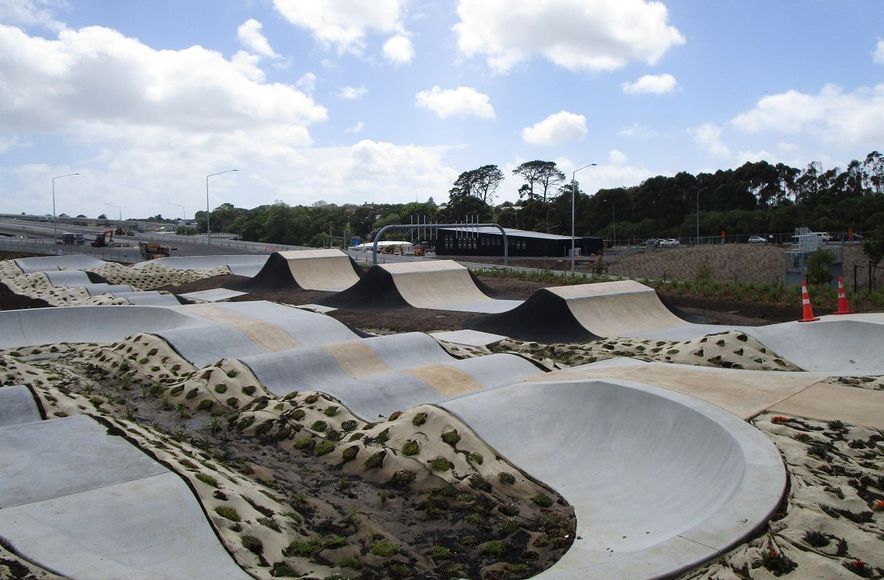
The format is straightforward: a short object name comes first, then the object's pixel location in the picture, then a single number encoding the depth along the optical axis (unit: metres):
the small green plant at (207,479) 6.38
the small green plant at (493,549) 5.95
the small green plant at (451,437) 7.93
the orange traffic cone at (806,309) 14.56
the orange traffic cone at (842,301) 16.20
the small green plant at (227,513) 5.79
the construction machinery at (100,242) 59.41
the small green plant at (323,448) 8.60
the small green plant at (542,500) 7.00
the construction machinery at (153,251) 48.97
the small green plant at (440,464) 7.59
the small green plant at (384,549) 5.79
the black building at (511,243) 52.41
